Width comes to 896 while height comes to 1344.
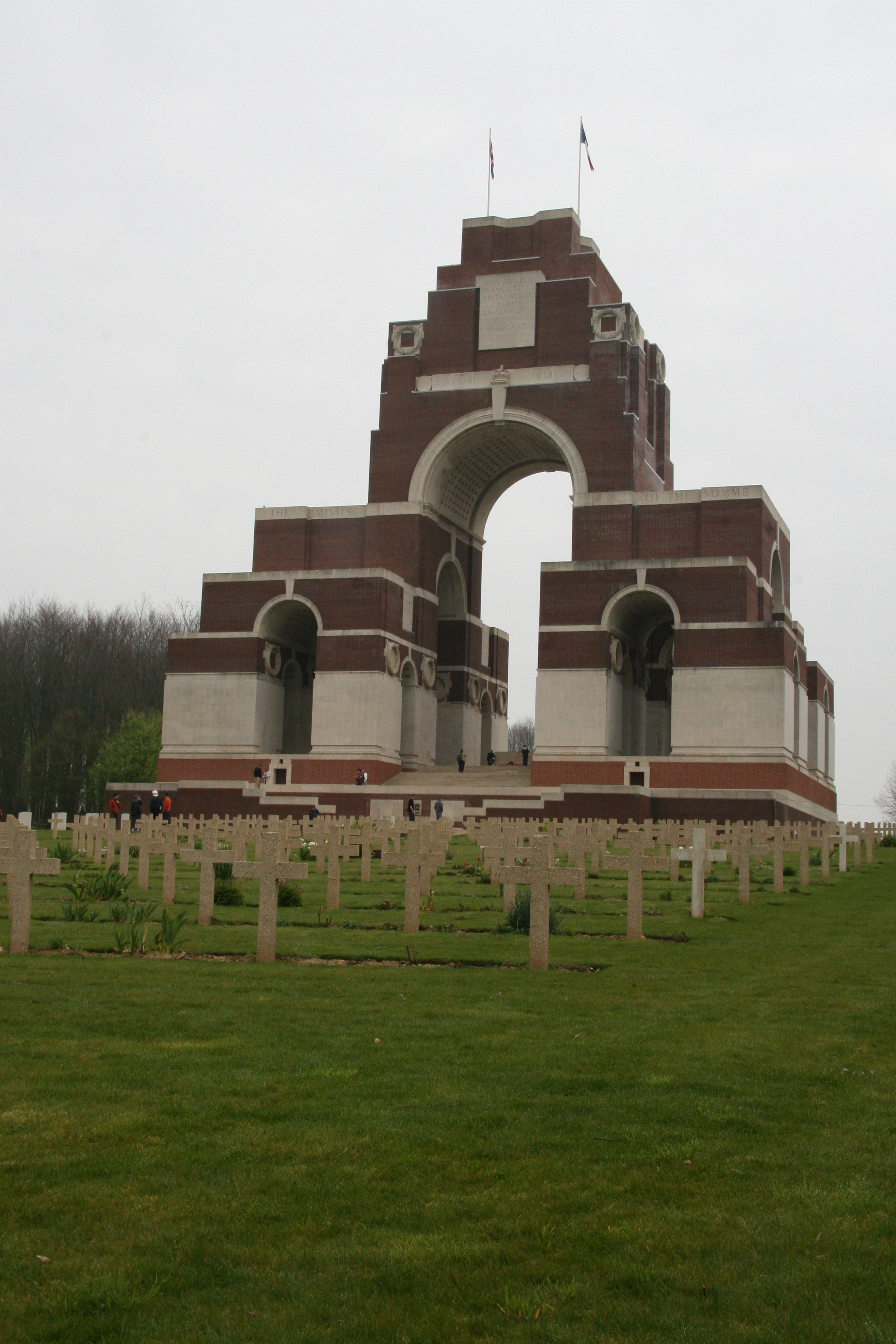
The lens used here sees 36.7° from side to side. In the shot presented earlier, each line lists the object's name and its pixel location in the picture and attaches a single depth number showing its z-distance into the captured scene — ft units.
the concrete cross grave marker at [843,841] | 74.95
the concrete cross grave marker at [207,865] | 38.22
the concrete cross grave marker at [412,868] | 38.24
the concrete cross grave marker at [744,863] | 51.75
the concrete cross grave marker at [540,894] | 31.73
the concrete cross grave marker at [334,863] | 47.75
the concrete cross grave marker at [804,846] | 63.10
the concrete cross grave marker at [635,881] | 38.88
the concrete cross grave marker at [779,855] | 58.70
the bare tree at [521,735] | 390.95
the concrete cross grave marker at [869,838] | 86.17
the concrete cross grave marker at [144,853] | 52.01
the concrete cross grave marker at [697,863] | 45.24
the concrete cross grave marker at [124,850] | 56.80
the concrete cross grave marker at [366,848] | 59.88
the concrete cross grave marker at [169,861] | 44.39
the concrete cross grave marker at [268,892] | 32.96
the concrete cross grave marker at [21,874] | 32.30
